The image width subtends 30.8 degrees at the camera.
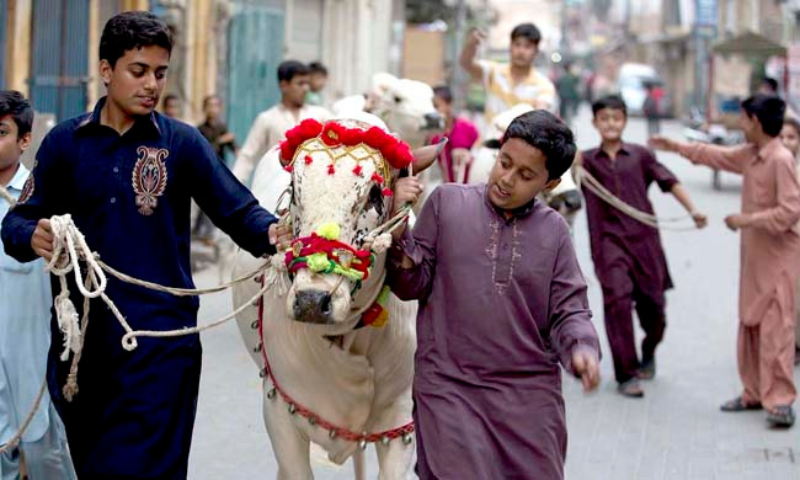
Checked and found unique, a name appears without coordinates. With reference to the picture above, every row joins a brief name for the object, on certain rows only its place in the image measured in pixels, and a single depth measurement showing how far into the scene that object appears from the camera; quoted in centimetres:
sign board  4066
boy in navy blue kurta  426
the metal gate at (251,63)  1736
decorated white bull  415
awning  2772
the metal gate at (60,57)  1222
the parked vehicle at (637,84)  5153
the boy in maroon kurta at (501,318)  427
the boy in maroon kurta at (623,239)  879
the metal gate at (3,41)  1145
